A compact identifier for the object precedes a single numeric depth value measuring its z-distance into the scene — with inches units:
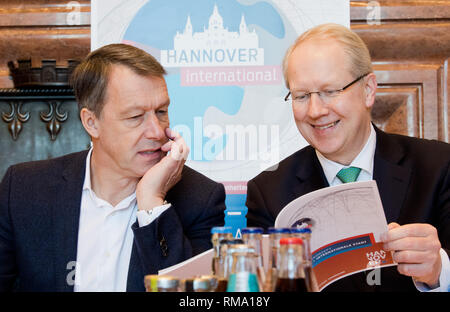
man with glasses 77.0
